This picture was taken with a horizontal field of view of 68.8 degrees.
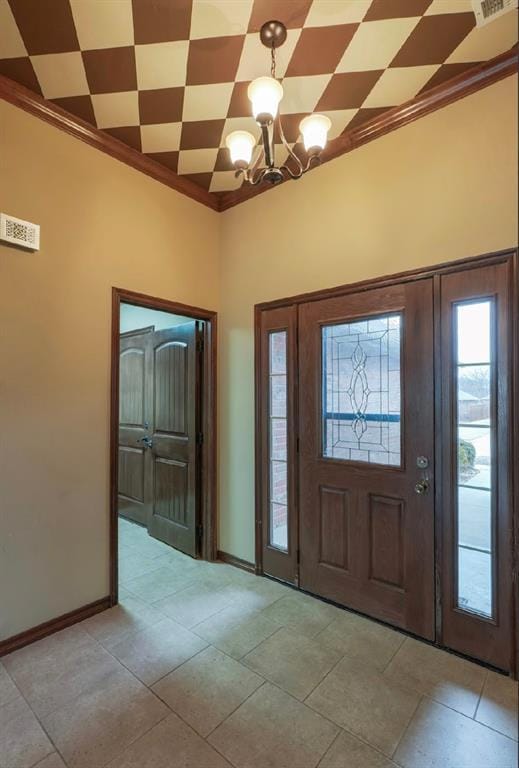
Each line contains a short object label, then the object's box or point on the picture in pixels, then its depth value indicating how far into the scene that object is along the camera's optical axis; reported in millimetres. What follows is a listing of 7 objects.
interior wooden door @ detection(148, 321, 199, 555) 3227
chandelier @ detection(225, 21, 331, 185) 1631
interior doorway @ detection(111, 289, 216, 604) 3170
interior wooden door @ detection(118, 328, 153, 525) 3859
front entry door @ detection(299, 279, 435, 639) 2156
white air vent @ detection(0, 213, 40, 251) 2047
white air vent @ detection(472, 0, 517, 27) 1651
